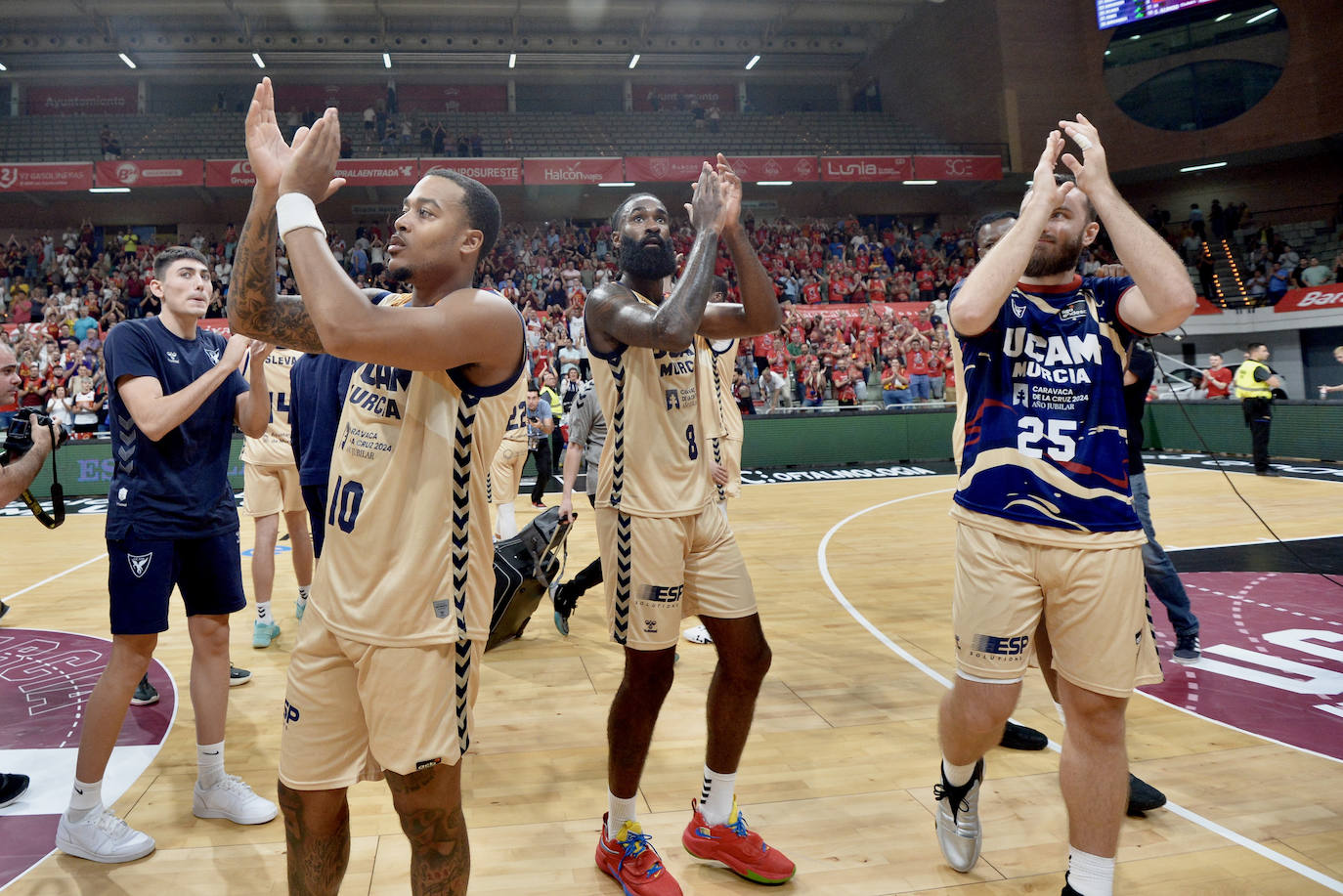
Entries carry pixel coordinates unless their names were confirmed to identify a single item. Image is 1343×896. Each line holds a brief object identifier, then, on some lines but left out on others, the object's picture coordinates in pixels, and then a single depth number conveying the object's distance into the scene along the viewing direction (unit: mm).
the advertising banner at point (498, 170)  23156
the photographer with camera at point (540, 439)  10867
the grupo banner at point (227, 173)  22391
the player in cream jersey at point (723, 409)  3305
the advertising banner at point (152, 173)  22219
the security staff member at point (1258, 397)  12094
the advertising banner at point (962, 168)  24109
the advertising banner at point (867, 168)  24344
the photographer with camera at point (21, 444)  2816
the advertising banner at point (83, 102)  26781
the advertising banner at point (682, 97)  29188
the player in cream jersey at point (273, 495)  5617
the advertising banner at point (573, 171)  23328
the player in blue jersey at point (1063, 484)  2340
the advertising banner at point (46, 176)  21766
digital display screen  22422
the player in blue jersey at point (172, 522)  2998
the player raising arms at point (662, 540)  2766
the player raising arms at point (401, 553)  1904
